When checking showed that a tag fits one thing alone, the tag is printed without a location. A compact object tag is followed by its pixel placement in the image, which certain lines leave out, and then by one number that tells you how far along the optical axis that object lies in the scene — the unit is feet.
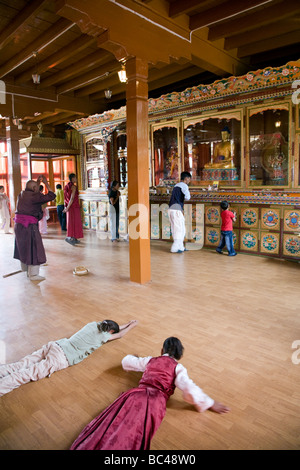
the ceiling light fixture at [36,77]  21.63
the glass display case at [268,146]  20.39
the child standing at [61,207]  34.50
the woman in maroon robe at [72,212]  25.14
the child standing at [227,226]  20.97
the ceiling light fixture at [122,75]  16.11
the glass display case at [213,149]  22.75
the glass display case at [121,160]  31.01
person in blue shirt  22.53
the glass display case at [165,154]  26.40
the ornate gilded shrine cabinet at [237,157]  19.52
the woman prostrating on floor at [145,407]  5.76
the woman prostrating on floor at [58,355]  8.35
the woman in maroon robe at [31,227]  16.61
